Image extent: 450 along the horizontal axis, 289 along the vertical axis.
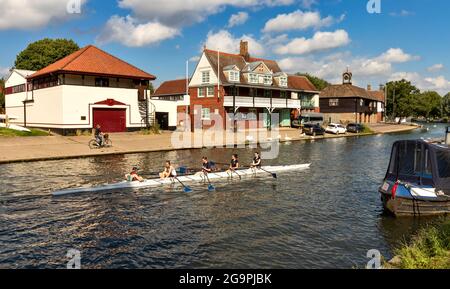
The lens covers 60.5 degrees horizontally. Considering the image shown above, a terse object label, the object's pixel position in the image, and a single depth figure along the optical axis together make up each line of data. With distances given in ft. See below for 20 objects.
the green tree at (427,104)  406.21
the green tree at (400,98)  371.35
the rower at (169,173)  67.62
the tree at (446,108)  529.94
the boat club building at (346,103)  278.67
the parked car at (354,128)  207.21
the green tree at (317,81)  467.11
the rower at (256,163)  78.38
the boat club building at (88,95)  136.15
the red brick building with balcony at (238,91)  180.34
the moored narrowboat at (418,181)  49.96
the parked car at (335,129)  193.26
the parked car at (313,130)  177.88
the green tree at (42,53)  237.86
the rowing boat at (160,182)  59.36
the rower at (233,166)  75.15
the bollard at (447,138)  67.94
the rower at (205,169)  70.90
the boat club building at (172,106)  164.09
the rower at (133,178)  64.08
